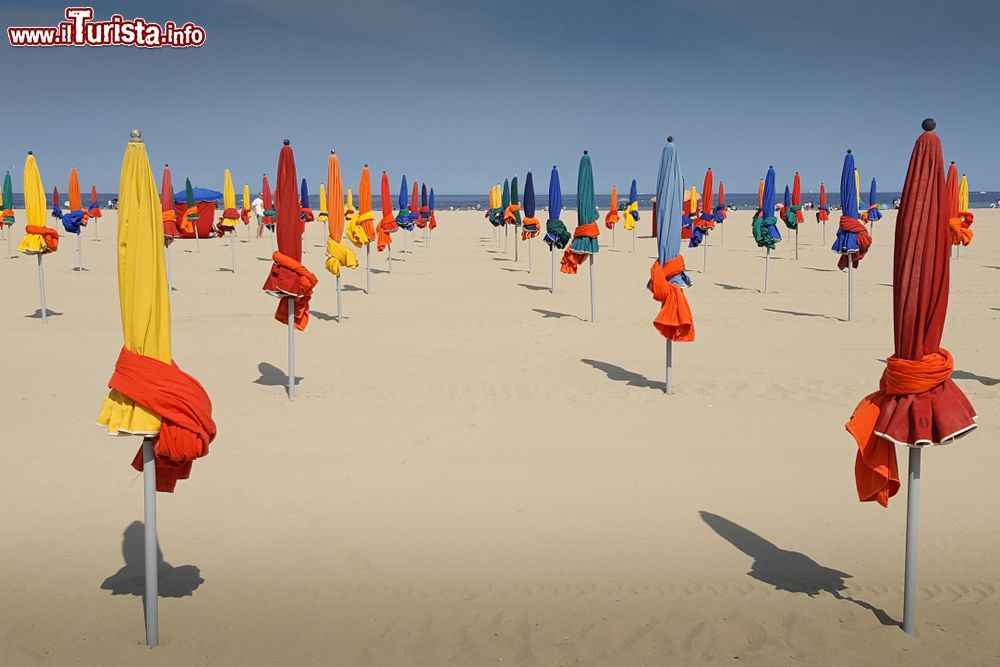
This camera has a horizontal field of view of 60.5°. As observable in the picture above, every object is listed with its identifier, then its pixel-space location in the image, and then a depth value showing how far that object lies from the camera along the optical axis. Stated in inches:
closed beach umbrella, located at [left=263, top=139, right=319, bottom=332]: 402.9
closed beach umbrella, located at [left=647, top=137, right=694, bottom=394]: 425.7
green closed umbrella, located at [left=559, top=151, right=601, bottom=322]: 623.2
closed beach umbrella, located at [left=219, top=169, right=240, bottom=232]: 1134.2
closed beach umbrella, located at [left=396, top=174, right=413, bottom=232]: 1168.8
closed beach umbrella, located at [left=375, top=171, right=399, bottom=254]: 920.9
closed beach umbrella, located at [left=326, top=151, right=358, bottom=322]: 520.4
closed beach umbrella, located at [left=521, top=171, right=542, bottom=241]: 968.9
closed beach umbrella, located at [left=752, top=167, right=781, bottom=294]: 858.1
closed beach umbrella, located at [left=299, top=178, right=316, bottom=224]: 1234.3
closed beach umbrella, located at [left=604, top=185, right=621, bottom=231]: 1370.1
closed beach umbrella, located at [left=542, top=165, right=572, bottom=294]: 820.0
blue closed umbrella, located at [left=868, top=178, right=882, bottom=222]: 1210.6
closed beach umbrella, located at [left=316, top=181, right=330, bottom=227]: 1503.6
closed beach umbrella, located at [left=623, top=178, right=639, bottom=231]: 1373.0
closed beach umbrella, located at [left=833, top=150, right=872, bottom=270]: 624.1
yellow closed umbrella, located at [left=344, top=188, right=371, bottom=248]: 771.4
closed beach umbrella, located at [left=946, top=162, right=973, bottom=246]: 782.5
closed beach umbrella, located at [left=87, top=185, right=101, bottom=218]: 1475.9
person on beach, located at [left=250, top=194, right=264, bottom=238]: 1747.0
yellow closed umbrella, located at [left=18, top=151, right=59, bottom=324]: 566.3
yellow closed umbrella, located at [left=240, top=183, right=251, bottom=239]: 1681.1
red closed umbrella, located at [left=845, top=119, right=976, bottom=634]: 198.5
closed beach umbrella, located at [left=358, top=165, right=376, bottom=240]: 750.5
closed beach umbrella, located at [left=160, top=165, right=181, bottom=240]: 786.8
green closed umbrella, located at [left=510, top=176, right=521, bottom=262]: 1101.7
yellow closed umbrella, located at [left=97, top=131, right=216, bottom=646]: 192.1
